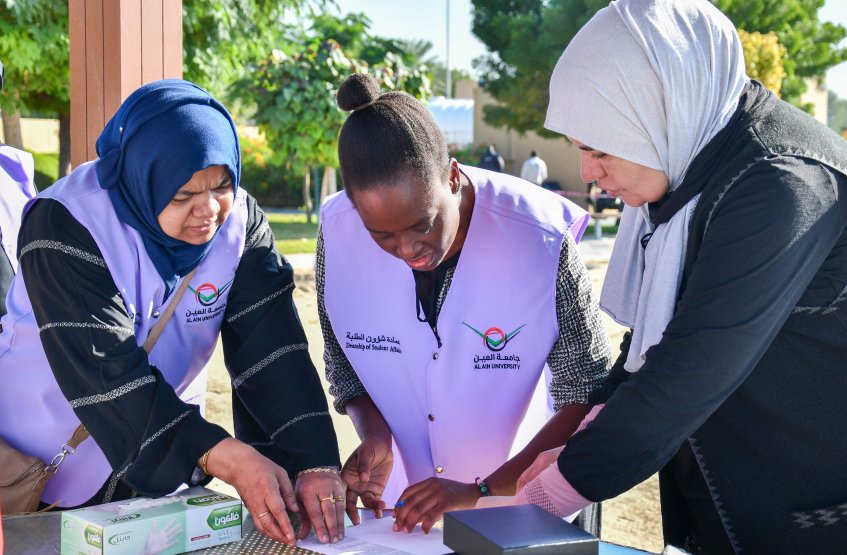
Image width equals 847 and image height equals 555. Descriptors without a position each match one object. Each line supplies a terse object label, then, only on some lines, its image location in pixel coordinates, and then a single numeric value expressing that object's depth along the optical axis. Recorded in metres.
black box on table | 1.15
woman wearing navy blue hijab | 1.69
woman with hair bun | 1.98
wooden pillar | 2.84
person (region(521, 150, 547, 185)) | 15.96
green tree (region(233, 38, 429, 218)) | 10.76
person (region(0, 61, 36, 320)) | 2.49
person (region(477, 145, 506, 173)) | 15.14
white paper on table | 1.57
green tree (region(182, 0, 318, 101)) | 10.69
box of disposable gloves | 1.43
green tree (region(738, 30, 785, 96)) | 14.76
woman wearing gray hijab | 1.36
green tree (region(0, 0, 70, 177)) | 9.73
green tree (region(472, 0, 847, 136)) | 17.47
